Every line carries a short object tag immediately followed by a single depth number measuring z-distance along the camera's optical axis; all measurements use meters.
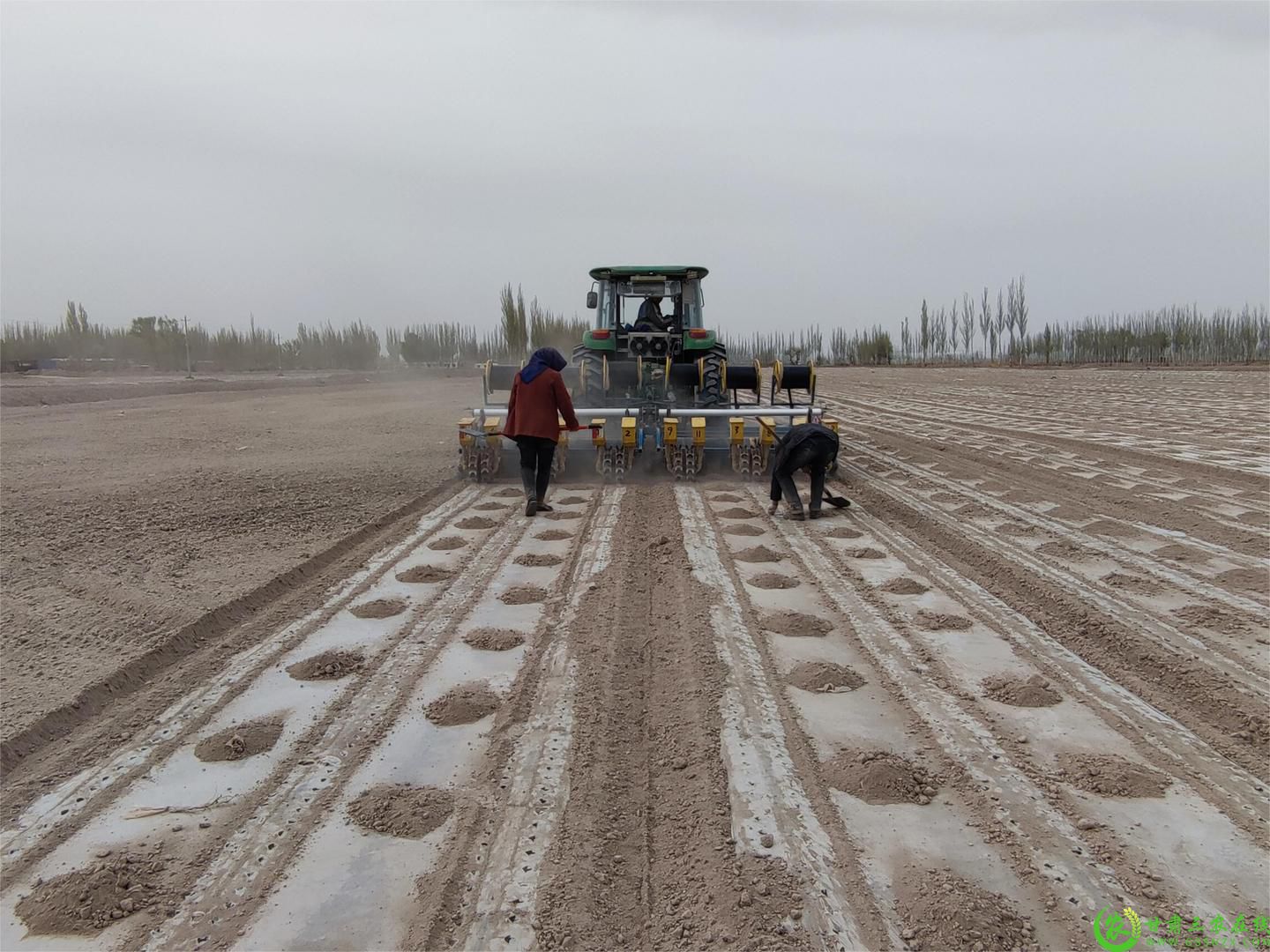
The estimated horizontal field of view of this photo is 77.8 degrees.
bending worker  6.35
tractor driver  10.42
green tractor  9.73
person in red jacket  6.76
